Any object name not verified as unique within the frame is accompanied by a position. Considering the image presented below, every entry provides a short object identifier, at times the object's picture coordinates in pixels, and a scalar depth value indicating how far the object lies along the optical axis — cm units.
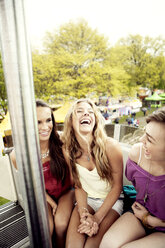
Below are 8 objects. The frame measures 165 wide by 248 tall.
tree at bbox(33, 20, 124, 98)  1112
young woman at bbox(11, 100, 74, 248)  172
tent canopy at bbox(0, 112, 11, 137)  839
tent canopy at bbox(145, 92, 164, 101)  1906
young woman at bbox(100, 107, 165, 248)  134
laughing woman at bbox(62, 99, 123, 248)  169
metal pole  32
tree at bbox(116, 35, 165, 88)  1636
